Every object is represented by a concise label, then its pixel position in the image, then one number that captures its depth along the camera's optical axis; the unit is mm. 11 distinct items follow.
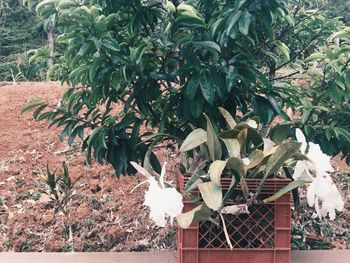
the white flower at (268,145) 1487
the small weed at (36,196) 3100
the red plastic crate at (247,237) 1465
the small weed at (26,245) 2732
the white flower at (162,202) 1342
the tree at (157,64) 1626
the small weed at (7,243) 2723
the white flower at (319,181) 1352
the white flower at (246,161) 1449
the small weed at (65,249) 2658
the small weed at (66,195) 2285
